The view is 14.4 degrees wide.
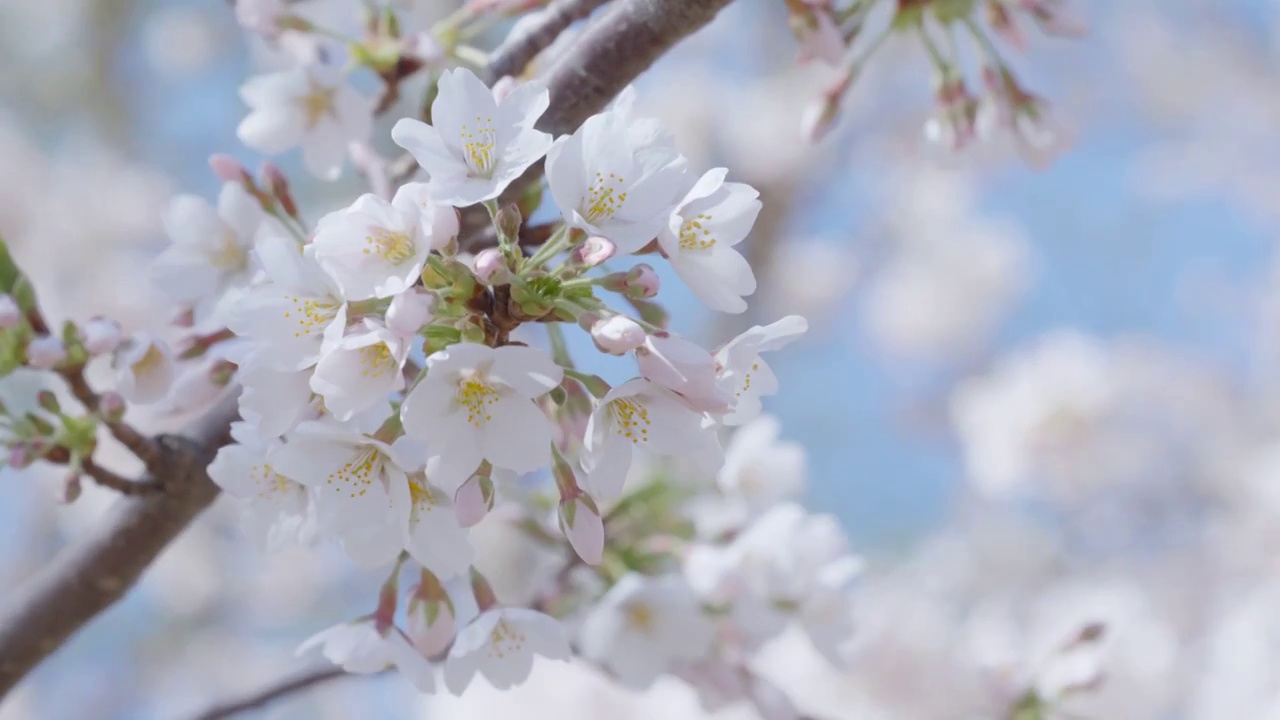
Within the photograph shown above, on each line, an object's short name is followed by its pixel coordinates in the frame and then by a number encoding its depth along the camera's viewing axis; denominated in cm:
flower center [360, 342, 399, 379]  104
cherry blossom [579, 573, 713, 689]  121
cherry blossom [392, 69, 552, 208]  104
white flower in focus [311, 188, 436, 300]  104
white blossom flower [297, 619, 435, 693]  110
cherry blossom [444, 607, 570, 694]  111
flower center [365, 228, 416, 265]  105
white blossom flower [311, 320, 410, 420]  104
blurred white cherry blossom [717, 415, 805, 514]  127
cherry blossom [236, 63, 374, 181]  118
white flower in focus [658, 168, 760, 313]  107
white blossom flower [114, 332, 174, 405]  113
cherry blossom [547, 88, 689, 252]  105
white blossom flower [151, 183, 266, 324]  116
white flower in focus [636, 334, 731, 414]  105
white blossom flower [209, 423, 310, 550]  108
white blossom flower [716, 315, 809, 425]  106
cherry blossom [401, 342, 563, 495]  104
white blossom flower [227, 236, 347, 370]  105
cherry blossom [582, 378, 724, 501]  106
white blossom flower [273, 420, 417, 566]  106
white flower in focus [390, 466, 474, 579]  107
